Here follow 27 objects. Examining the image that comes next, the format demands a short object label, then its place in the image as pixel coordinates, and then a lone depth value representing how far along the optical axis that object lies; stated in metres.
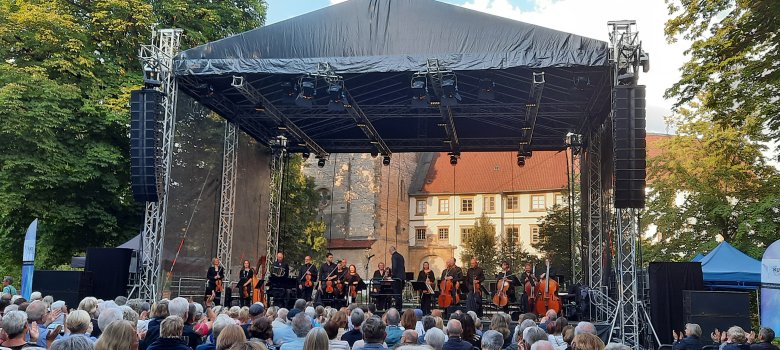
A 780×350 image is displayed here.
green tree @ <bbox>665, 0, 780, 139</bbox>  13.48
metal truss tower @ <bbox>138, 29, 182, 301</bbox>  12.63
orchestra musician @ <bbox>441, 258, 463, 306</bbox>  15.34
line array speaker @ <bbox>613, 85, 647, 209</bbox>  11.11
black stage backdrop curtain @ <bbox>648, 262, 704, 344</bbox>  11.37
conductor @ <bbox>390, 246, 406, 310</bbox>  15.76
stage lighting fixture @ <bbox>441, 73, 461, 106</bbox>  12.59
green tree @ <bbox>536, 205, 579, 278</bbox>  25.51
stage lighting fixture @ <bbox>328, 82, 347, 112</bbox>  13.02
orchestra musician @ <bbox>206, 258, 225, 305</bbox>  14.36
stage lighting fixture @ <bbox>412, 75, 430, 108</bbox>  12.65
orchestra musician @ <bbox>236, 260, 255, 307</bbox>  14.98
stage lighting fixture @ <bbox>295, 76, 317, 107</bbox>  12.98
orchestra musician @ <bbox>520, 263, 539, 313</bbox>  14.66
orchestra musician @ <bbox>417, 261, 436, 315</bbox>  15.69
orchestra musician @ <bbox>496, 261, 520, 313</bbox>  15.00
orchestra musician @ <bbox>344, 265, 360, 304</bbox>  15.78
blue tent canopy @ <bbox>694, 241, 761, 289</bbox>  14.73
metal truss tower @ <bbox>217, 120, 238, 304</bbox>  16.23
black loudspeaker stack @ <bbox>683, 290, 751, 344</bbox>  9.98
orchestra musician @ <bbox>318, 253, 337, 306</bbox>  15.62
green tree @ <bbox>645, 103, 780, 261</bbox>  20.36
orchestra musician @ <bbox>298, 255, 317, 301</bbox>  15.80
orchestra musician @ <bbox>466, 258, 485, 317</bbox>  14.80
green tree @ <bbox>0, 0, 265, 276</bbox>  17.02
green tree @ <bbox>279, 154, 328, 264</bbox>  27.52
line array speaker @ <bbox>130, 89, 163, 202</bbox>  12.34
